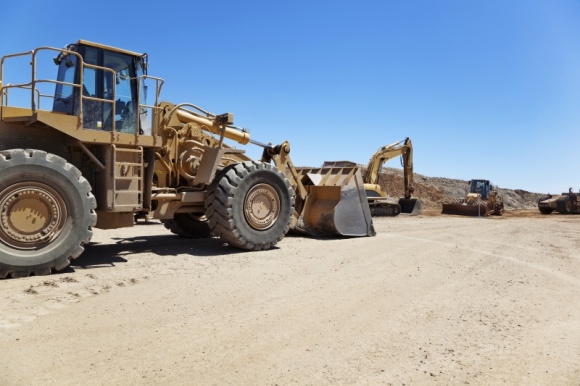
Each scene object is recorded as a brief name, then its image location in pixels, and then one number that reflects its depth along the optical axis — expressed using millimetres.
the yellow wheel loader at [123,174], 5922
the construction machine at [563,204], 30094
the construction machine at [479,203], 25203
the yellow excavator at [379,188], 21828
